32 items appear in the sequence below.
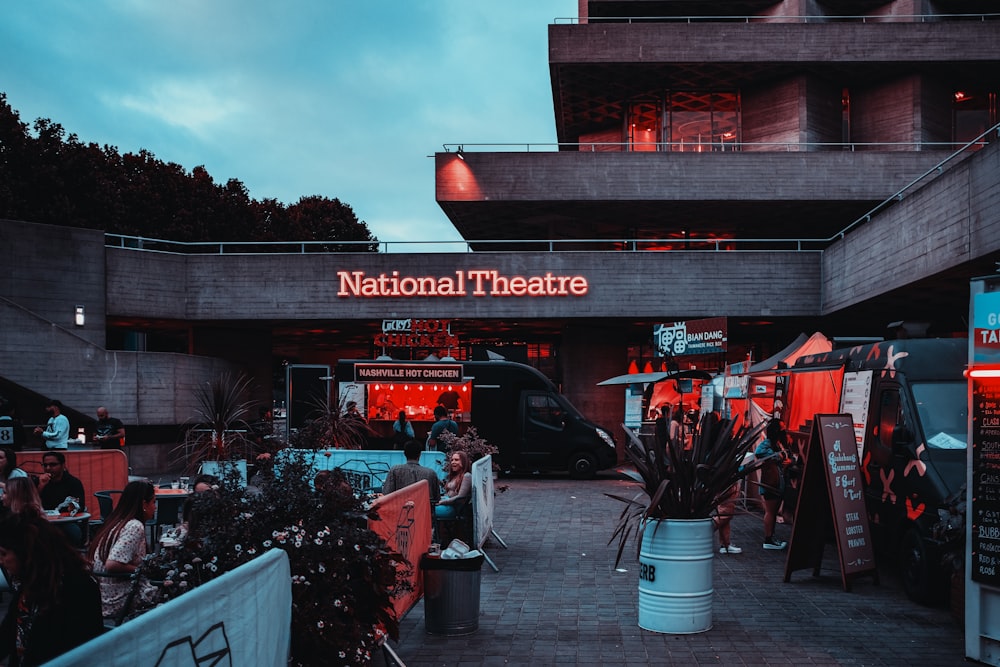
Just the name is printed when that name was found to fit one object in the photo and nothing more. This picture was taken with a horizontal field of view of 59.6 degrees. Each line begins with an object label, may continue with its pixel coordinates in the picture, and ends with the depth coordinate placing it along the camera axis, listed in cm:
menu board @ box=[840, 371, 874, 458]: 1083
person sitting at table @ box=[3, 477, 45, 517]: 664
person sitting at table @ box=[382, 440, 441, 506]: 1060
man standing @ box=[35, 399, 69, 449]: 1647
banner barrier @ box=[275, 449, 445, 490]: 1423
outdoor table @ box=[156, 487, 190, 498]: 1080
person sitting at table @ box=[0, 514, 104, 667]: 380
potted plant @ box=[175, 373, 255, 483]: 1506
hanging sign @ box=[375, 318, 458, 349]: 2670
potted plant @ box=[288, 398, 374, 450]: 1529
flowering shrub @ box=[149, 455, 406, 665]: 496
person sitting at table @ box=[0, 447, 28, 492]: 991
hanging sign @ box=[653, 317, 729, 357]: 1977
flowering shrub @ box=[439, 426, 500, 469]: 1280
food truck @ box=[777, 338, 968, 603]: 848
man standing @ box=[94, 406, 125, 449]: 1889
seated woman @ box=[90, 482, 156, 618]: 628
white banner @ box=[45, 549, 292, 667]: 283
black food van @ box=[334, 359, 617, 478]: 2200
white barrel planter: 761
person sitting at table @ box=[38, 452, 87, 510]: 995
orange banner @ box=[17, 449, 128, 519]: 1339
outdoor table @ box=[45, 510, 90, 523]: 916
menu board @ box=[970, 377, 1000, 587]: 630
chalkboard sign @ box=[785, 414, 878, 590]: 924
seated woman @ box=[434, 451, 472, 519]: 1073
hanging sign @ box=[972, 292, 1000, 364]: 618
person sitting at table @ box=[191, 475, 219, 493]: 885
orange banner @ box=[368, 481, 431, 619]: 671
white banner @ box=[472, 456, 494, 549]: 1060
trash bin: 746
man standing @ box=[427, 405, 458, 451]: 1574
